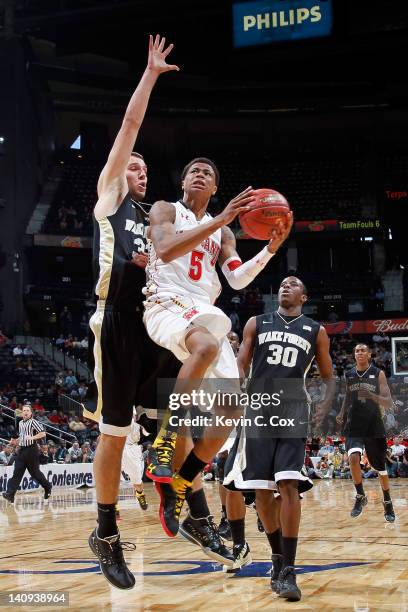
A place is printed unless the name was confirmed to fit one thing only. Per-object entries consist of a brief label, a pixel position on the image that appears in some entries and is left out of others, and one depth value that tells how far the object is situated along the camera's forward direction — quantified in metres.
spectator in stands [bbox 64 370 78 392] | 24.14
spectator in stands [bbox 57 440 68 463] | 19.25
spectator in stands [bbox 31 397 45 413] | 21.75
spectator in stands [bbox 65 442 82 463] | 19.14
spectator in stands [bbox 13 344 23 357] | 25.48
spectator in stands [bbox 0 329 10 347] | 25.62
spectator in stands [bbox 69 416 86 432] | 21.03
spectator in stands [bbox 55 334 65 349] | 27.17
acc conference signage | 17.72
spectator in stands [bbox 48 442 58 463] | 18.92
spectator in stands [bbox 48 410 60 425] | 21.57
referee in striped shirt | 14.24
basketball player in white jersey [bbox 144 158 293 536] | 4.23
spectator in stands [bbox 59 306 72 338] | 29.60
